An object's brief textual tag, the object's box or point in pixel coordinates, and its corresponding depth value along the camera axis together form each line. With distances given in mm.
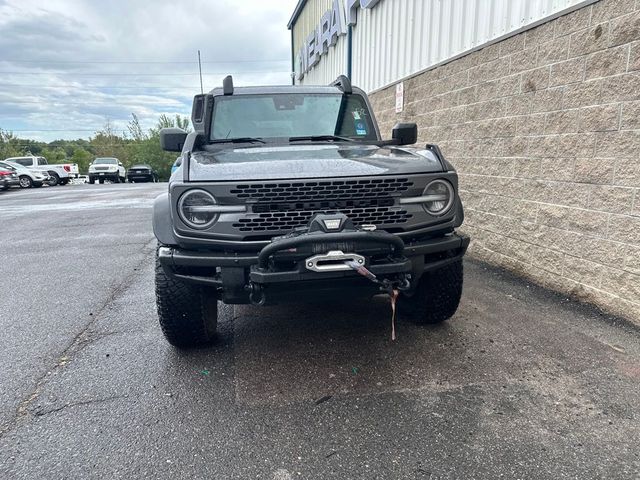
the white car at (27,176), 22659
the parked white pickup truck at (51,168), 25172
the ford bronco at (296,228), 2389
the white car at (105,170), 30734
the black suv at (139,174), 32062
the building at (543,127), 3504
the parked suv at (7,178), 20328
